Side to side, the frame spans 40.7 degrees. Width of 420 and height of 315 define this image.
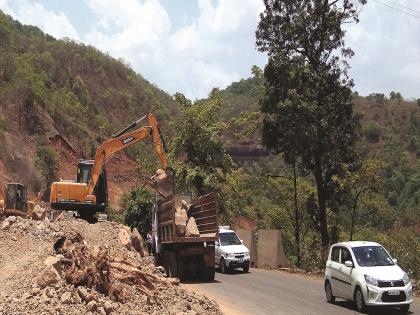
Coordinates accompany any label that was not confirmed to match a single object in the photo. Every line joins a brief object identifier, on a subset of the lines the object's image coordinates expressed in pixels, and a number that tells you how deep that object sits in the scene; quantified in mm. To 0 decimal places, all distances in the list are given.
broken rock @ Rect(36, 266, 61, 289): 10252
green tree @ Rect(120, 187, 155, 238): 42203
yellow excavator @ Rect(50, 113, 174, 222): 24438
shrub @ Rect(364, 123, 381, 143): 103525
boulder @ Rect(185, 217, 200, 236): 20986
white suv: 25531
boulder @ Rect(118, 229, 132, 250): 19422
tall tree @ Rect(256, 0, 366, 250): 26188
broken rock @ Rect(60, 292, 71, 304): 9703
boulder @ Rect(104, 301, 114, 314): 9930
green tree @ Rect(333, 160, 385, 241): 27781
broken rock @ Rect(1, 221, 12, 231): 17408
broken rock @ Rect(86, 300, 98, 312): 9609
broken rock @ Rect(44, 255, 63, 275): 10976
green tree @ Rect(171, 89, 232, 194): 36594
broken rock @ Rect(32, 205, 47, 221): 25422
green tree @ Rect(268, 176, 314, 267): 39531
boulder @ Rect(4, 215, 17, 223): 18453
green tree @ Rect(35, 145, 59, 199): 53000
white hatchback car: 13680
